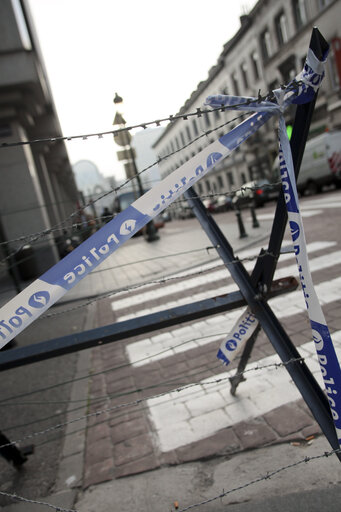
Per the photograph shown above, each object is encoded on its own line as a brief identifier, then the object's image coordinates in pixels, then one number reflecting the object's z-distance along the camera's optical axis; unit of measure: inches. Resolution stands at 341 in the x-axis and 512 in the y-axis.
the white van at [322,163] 714.2
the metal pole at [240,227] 412.8
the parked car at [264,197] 865.5
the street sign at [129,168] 630.5
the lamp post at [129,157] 464.1
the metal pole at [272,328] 65.1
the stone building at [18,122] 399.2
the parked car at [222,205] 1103.2
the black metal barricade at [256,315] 64.8
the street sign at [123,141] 449.1
